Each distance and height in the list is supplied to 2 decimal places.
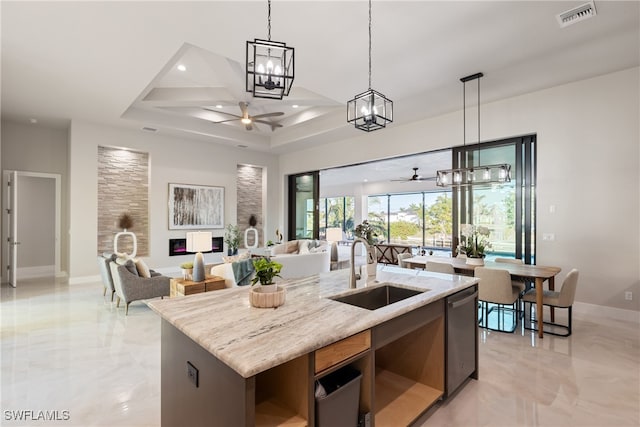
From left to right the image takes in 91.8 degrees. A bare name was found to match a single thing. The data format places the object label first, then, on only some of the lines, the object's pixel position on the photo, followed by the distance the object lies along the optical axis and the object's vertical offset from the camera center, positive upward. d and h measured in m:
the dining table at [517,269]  3.49 -0.69
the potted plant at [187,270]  4.40 -0.80
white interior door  5.99 -0.26
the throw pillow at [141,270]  4.63 -0.83
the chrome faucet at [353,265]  2.23 -0.37
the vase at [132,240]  6.72 -0.57
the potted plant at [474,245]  4.19 -0.42
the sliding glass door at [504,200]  5.04 +0.25
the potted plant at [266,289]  1.73 -0.43
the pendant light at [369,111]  2.52 +0.85
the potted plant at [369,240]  2.39 -0.20
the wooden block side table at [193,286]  4.02 -0.96
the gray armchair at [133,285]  4.29 -1.01
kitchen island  1.23 -0.64
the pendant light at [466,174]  4.08 +0.58
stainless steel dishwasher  2.22 -0.94
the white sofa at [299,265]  4.44 -0.86
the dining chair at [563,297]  3.46 -0.96
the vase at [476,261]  4.17 -0.63
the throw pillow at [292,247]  7.60 -0.81
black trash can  1.35 -0.84
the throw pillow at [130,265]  4.34 -0.72
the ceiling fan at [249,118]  5.40 +1.74
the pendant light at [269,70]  2.05 +0.97
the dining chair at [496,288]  3.57 -0.87
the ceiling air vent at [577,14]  2.88 +1.93
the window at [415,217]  11.67 -0.11
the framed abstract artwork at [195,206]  7.56 +0.20
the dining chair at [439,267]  4.01 -0.70
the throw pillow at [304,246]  7.09 -0.75
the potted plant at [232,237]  7.68 -0.60
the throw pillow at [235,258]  5.29 -0.77
